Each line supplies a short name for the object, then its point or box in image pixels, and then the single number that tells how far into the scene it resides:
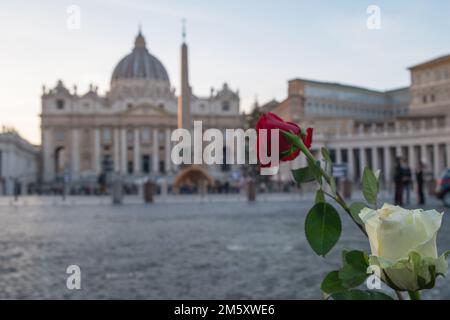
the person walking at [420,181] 15.41
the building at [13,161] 59.98
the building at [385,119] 61.38
